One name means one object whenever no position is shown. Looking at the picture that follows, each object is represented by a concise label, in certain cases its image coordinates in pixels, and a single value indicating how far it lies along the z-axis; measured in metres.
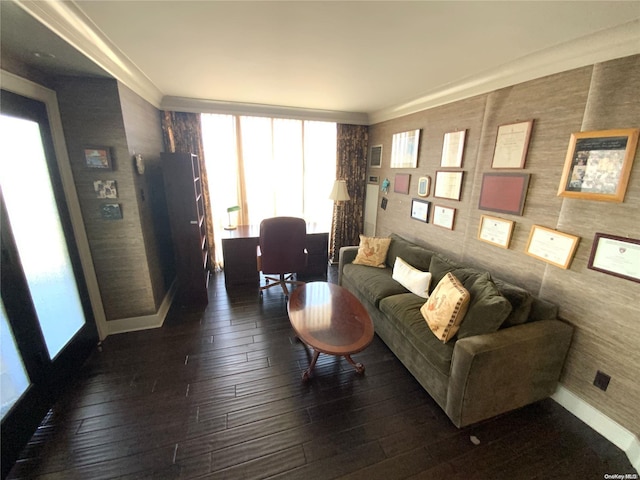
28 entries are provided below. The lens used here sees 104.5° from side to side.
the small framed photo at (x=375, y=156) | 3.89
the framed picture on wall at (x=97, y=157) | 2.06
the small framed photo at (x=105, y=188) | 2.15
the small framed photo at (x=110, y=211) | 2.20
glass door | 1.46
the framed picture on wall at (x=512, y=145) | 1.90
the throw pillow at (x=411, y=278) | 2.37
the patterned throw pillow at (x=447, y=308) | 1.75
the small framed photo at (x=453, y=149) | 2.47
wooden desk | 3.43
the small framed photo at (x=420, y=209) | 2.97
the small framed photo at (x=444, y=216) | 2.62
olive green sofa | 1.54
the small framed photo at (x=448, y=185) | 2.52
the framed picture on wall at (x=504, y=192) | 1.95
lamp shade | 3.77
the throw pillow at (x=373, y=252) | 3.12
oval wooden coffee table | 1.76
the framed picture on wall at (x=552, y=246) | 1.66
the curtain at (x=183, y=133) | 3.30
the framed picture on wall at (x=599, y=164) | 1.40
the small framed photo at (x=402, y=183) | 3.28
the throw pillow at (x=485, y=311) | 1.62
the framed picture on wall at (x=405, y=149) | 3.09
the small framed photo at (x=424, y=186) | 2.92
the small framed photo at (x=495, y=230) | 2.06
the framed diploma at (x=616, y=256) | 1.40
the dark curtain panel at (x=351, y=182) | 4.08
